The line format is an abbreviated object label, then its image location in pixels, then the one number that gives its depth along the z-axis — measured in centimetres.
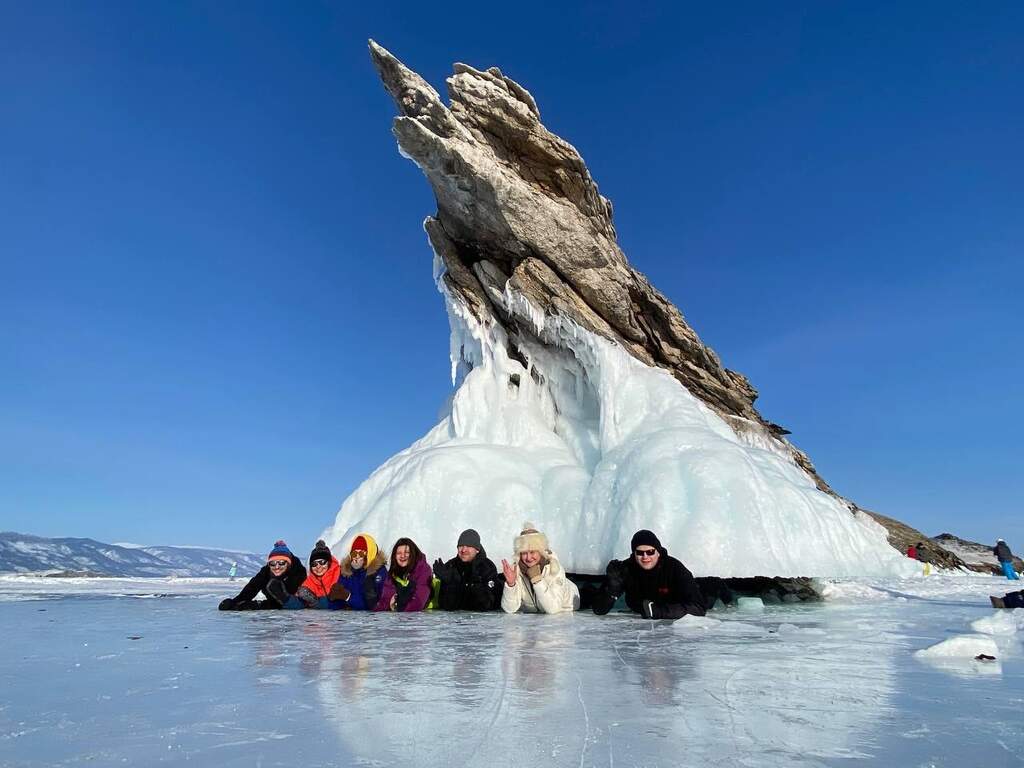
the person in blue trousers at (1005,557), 1809
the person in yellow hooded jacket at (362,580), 819
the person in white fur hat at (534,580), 727
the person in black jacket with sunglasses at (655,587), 639
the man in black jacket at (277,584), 806
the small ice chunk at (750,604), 842
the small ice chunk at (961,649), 366
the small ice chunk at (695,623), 546
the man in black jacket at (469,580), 794
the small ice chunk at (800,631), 500
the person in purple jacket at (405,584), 792
